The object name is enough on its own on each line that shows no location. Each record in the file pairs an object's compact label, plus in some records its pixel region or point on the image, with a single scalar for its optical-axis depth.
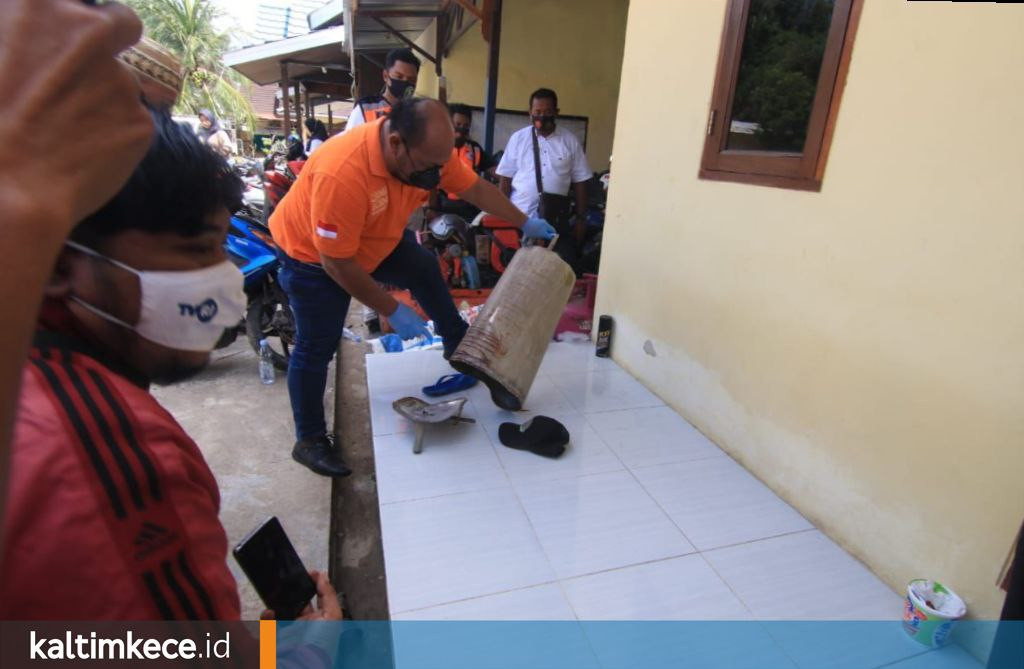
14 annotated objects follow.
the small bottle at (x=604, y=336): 3.48
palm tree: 19.55
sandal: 3.00
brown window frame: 1.90
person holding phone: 0.55
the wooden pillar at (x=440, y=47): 6.63
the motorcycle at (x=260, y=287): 3.62
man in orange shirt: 2.16
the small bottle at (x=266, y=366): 3.60
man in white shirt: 4.45
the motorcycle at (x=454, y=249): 4.84
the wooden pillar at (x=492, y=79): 5.19
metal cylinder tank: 2.55
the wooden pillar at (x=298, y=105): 13.45
